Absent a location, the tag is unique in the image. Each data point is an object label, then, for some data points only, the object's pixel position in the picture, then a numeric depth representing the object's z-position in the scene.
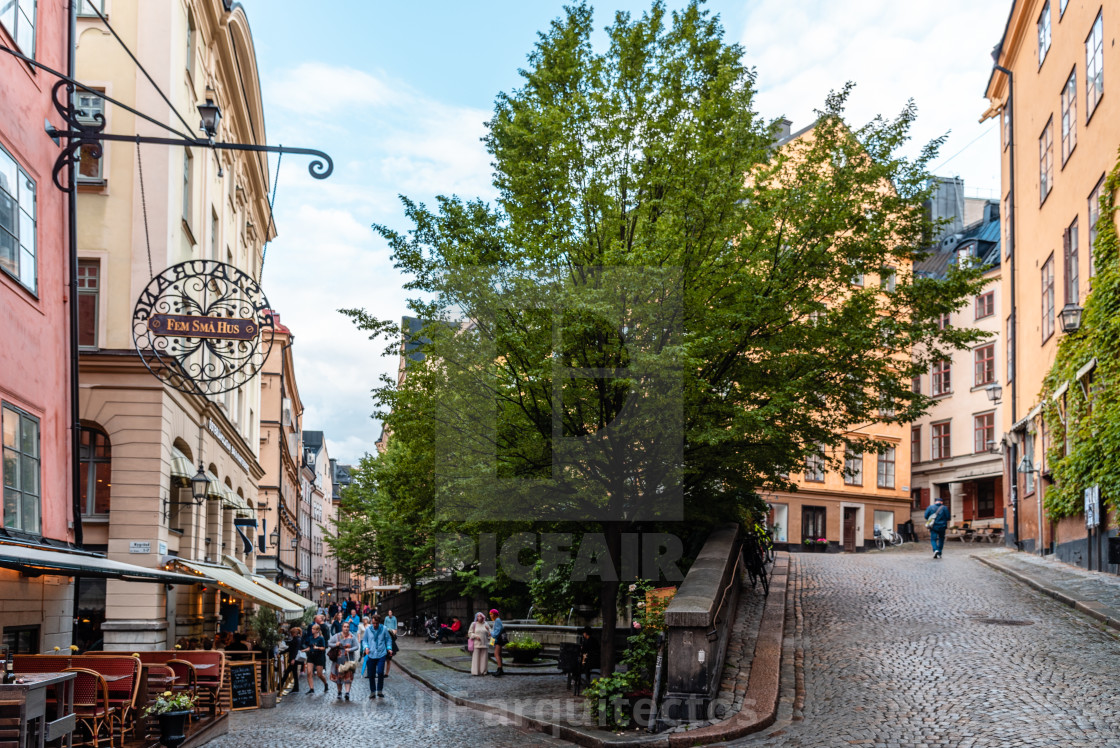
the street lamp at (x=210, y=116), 14.31
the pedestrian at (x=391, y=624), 25.62
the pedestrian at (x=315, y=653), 22.75
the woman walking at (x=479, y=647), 22.73
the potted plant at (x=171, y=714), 12.38
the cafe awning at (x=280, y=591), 27.70
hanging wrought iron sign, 14.23
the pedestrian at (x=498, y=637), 22.68
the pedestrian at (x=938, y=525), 29.52
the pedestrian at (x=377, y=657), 20.34
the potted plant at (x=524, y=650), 24.80
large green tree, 14.88
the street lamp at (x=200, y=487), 22.02
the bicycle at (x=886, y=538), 49.00
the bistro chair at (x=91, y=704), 11.71
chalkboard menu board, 18.16
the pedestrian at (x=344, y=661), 20.45
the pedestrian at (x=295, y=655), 22.97
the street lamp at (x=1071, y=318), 22.00
